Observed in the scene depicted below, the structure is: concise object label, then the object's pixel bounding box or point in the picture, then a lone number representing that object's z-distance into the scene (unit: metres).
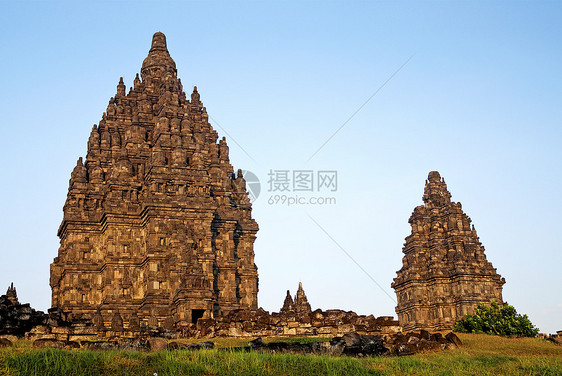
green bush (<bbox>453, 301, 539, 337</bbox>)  42.06
